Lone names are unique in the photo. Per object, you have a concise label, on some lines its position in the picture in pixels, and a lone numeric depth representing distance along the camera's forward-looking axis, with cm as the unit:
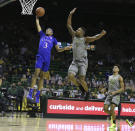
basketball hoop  1202
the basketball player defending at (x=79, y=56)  1013
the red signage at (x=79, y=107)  1606
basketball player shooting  1066
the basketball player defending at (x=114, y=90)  1052
